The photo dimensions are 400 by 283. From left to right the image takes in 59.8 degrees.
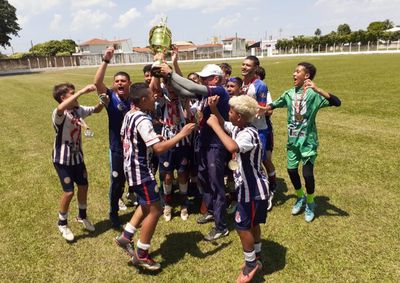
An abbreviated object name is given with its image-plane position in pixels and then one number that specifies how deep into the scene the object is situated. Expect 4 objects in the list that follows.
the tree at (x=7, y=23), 64.75
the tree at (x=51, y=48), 102.16
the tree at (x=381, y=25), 121.44
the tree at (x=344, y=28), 134.98
